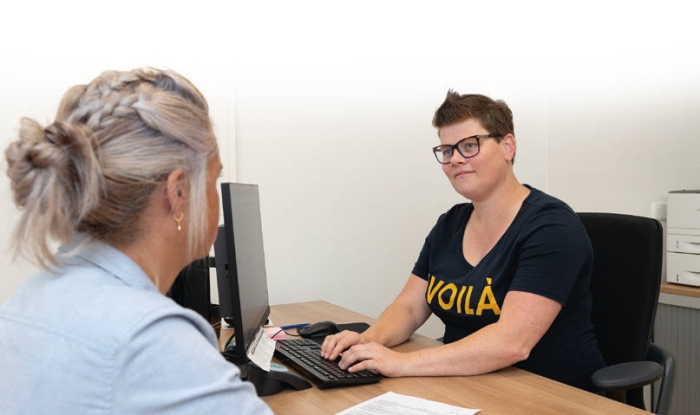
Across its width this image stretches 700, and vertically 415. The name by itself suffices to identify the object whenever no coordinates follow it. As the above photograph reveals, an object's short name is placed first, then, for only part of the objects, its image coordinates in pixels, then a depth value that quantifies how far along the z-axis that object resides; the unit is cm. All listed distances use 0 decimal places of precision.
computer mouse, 178
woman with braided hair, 67
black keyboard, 134
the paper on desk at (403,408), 115
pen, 194
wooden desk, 119
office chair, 165
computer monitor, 118
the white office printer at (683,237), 253
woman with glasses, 142
